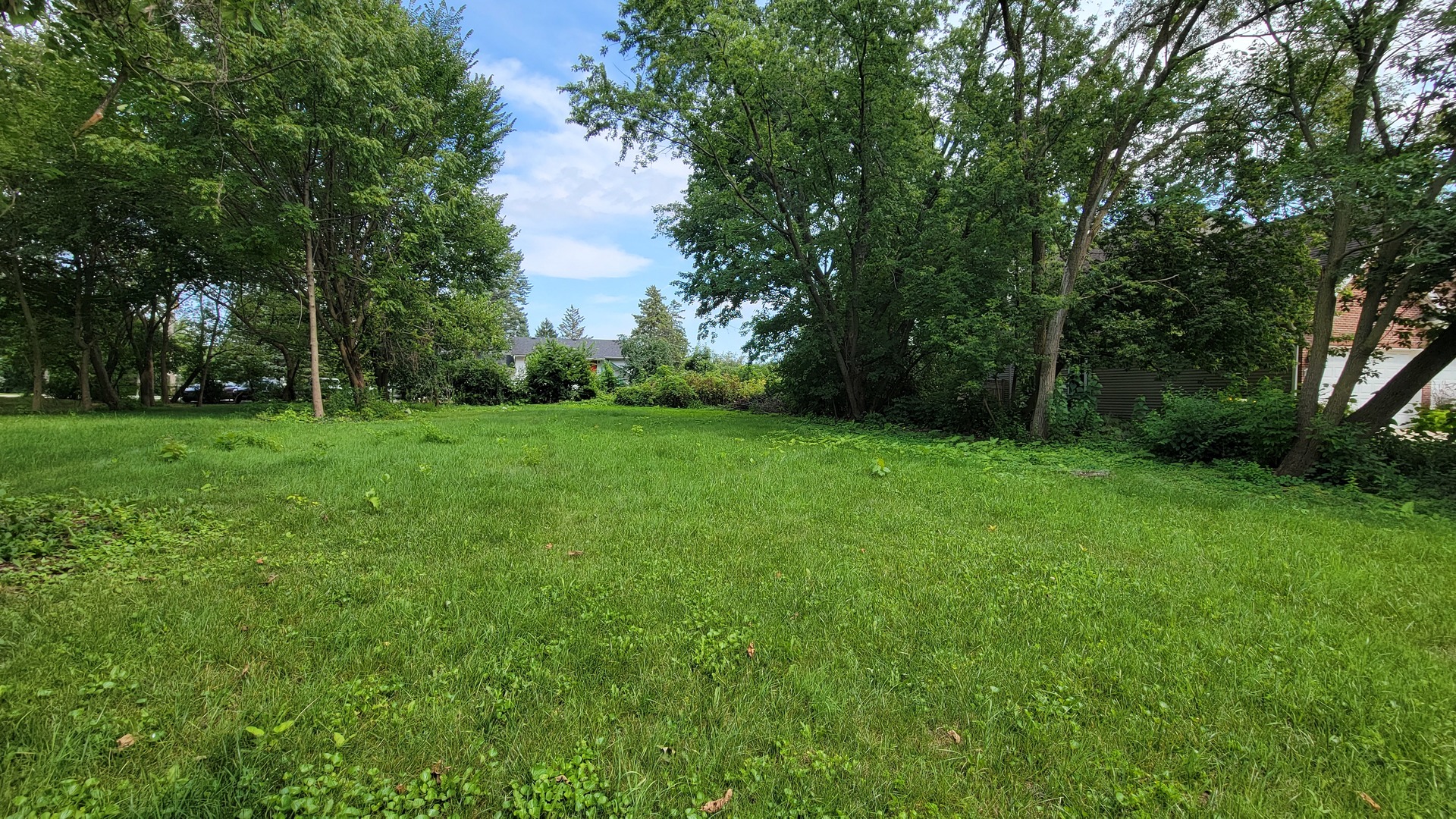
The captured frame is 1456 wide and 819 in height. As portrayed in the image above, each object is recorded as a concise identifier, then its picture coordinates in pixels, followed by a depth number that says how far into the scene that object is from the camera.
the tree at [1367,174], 6.16
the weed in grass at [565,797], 1.54
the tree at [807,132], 11.77
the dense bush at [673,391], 24.33
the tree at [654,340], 33.72
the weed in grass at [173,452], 5.96
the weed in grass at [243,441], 7.07
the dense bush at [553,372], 26.19
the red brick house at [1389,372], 13.04
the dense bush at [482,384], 23.70
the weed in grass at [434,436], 8.56
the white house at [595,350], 46.59
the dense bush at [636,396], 25.28
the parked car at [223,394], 27.44
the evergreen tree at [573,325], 71.56
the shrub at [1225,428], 7.63
